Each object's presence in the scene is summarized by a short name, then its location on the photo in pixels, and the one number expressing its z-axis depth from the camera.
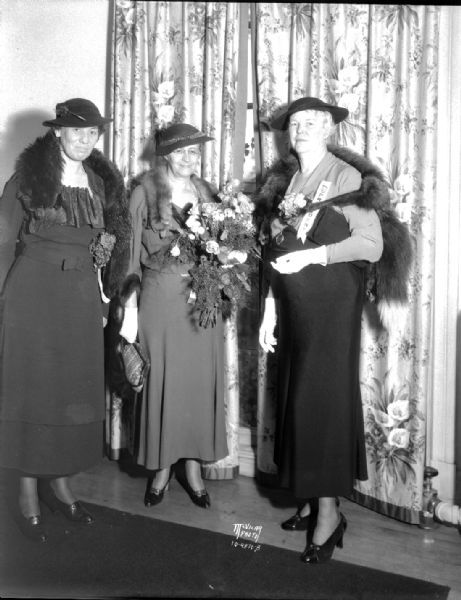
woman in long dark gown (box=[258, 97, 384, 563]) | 2.41
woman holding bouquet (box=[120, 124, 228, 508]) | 2.81
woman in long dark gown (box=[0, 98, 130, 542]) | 2.49
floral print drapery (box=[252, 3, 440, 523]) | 2.70
